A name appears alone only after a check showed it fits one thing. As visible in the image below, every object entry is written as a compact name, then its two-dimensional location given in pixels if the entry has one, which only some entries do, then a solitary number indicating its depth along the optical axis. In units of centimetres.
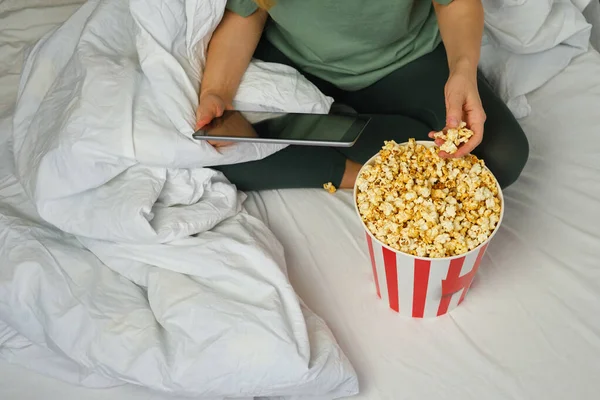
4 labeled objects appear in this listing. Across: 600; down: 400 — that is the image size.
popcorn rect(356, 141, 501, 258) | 79
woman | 97
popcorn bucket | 81
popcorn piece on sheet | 107
